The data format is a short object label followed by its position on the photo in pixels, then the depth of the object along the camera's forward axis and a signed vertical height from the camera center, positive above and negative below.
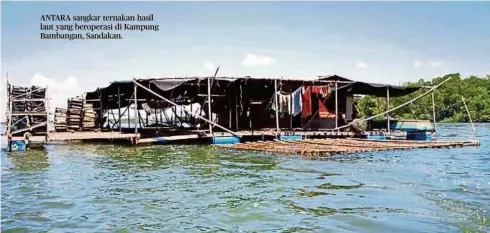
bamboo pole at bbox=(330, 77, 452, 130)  20.24 +1.39
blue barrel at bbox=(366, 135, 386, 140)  20.29 -0.68
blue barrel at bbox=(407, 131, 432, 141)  21.31 -0.71
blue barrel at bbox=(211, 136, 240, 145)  17.19 -0.58
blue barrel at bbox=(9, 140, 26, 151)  15.29 -0.56
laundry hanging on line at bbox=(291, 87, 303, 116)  19.47 +0.93
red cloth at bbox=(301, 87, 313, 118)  19.77 +0.89
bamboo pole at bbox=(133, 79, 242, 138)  16.45 +0.80
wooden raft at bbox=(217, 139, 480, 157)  13.56 -0.79
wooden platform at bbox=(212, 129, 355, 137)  17.84 -0.38
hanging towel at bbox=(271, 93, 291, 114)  19.31 +0.89
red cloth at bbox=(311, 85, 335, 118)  19.93 +1.19
